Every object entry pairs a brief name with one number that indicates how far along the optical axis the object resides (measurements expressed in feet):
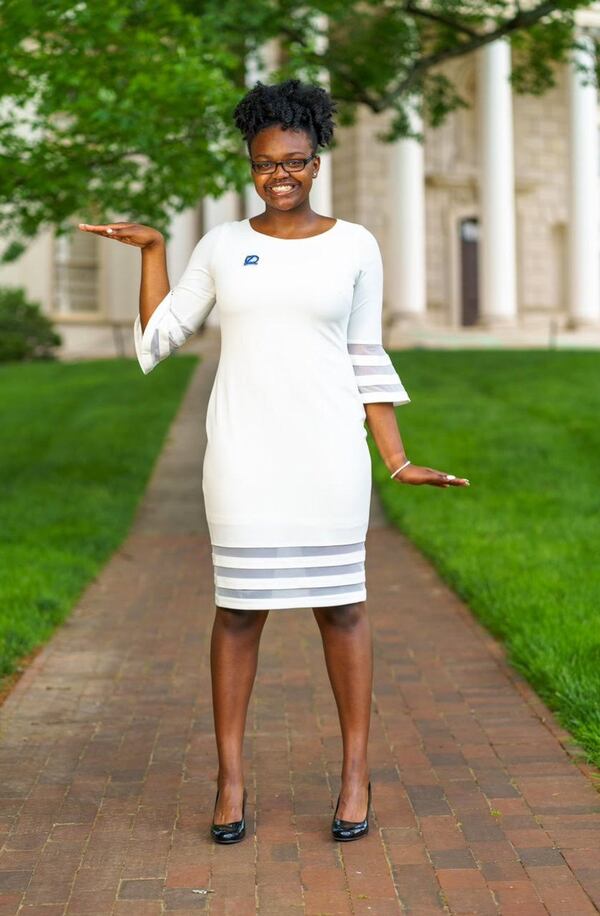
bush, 108.27
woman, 12.66
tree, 32.19
